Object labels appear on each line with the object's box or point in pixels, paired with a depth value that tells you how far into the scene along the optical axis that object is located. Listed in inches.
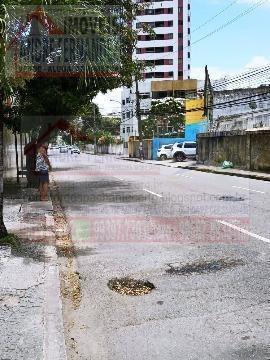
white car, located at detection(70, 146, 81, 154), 3092.3
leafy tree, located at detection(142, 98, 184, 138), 2450.8
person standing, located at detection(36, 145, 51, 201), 507.8
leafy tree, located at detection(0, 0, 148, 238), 573.9
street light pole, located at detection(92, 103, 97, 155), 3198.8
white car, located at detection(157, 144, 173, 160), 1755.3
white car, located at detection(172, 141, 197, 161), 1581.0
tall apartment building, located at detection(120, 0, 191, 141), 3302.2
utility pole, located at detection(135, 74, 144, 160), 1759.4
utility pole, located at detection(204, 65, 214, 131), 1357.0
